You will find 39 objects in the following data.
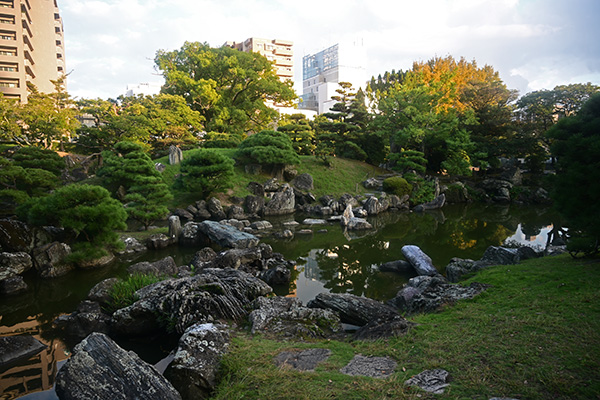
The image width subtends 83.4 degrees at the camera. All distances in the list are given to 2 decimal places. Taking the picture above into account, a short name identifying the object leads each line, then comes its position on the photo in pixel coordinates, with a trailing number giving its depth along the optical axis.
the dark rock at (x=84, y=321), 5.80
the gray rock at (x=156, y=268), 8.27
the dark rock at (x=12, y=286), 7.83
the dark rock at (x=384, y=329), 4.26
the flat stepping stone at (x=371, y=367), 3.44
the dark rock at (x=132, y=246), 10.94
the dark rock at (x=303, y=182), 21.69
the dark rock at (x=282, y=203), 17.97
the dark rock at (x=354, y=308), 5.28
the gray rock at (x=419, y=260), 8.32
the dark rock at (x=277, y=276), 8.15
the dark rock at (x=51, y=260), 8.78
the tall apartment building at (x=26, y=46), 34.12
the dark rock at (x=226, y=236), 11.04
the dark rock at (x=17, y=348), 4.87
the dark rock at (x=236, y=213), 16.38
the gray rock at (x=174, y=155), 20.70
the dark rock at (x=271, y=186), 19.91
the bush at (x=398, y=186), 21.19
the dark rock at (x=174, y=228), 12.24
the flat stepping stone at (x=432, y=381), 2.99
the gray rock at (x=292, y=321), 4.89
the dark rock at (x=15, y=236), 8.94
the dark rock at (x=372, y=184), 22.73
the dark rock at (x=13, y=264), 8.27
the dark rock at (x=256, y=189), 19.62
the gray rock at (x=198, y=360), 3.53
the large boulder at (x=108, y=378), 3.20
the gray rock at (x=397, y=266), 8.90
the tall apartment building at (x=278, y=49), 59.75
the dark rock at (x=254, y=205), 17.66
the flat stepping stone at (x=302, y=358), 3.74
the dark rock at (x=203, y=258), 8.95
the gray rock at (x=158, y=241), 11.55
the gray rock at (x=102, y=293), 6.73
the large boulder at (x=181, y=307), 5.40
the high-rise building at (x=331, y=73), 58.72
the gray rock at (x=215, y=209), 16.44
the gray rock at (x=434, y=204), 20.07
